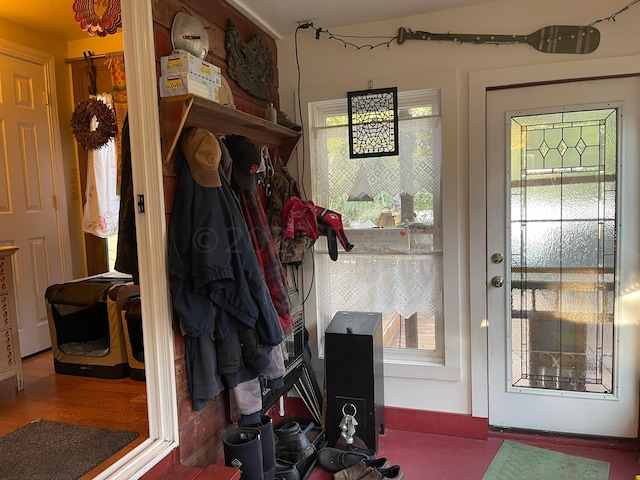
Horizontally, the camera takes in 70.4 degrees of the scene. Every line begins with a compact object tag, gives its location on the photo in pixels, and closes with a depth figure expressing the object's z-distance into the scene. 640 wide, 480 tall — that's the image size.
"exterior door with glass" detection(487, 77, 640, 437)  2.34
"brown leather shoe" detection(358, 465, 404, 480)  2.04
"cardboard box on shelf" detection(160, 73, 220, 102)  1.71
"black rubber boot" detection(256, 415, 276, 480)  1.96
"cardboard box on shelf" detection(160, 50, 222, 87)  1.72
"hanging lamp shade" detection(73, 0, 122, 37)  1.86
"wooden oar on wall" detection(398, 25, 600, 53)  2.28
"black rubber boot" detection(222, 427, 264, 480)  1.82
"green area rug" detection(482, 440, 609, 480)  2.18
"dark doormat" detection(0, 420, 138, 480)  1.83
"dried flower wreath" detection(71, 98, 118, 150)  3.20
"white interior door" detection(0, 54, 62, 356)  3.22
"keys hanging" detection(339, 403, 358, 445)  2.34
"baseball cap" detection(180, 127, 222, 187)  1.74
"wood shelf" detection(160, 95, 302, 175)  1.72
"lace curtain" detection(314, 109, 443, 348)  2.59
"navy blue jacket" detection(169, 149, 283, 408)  1.70
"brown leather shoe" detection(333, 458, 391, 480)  2.11
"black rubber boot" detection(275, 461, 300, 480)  2.08
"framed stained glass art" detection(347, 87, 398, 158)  2.57
